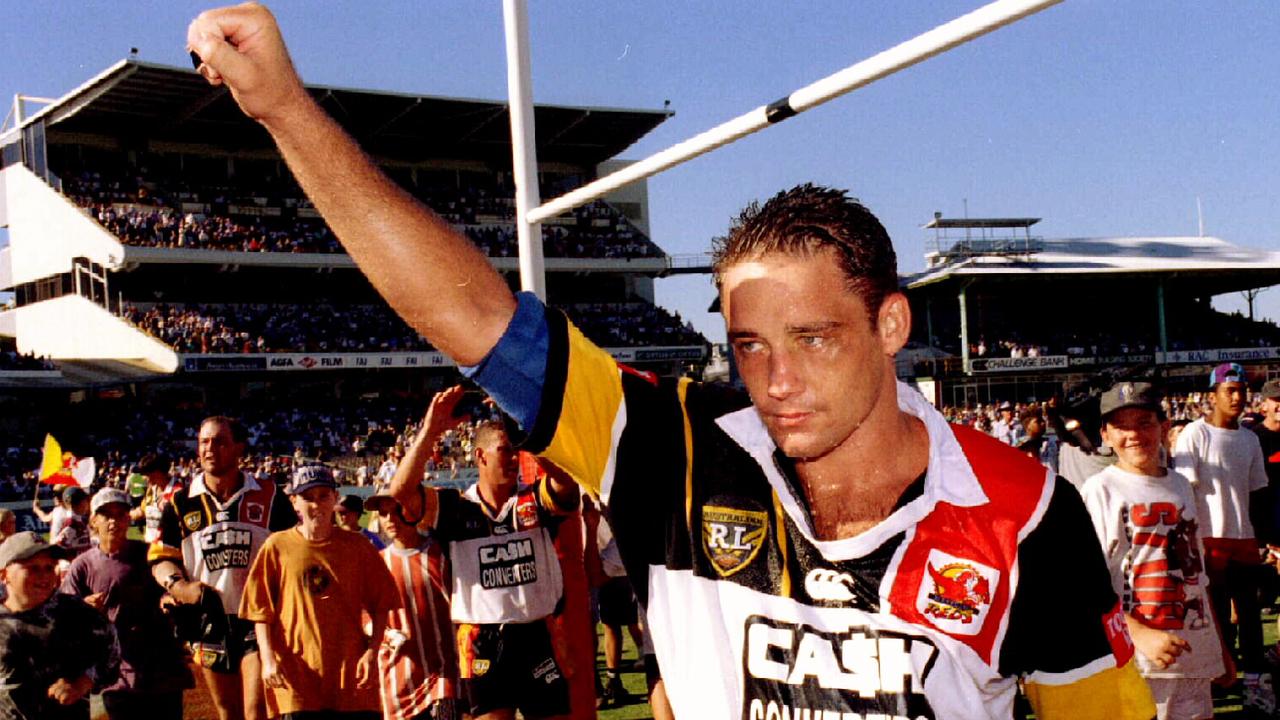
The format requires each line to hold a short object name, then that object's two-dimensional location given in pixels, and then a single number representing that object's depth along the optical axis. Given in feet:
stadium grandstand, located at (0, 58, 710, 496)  117.91
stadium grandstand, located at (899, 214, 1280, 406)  141.69
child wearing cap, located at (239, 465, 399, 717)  19.56
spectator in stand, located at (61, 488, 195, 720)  21.68
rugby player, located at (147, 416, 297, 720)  22.54
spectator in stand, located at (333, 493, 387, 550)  25.50
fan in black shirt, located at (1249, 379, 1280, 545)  20.93
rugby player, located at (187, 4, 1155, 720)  5.56
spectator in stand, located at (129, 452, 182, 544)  23.30
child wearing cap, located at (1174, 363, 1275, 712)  21.25
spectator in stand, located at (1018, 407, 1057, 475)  36.50
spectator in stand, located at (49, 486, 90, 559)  32.71
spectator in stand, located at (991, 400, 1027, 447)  70.03
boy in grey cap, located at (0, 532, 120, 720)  17.83
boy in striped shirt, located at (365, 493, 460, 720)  20.71
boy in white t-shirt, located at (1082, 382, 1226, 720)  15.89
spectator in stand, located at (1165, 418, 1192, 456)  29.25
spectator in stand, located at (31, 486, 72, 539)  34.77
